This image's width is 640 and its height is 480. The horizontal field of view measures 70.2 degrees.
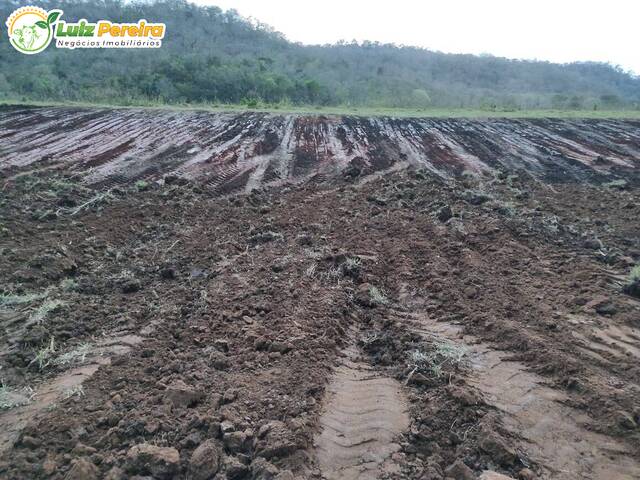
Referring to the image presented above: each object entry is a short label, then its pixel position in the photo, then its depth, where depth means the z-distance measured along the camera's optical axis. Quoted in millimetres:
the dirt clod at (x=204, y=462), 2656
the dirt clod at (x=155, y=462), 2676
